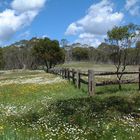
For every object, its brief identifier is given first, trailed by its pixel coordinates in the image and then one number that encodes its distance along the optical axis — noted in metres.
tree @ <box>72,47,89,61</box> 63.34
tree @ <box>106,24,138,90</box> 10.32
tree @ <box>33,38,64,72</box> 36.38
